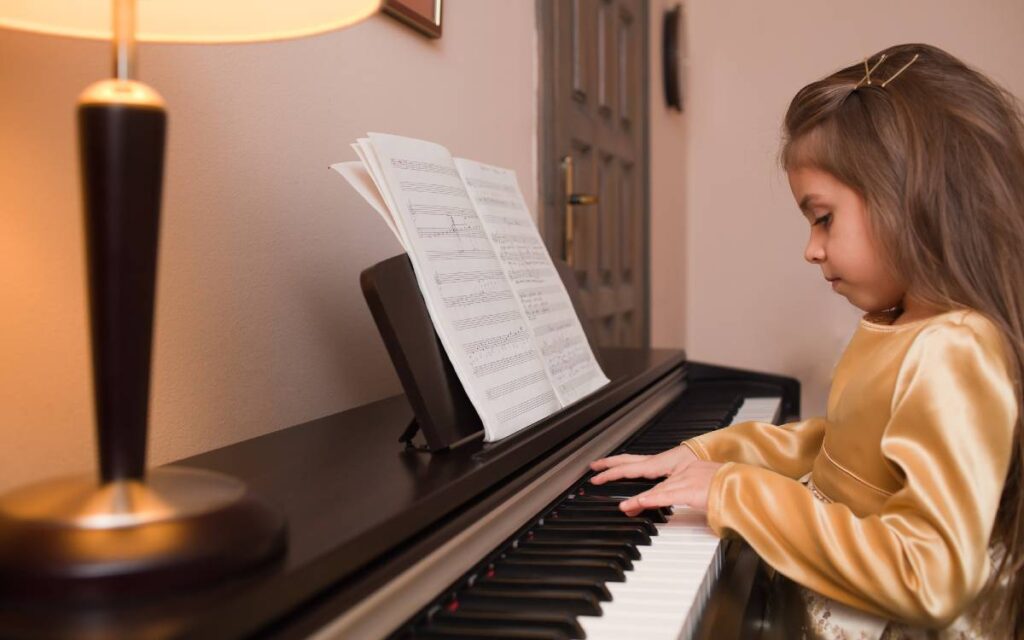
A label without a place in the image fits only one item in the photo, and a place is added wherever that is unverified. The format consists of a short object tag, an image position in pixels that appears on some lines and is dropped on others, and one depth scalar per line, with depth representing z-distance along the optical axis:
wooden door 2.85
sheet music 1.20
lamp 0.61
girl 1.09
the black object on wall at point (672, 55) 4.38
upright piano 0.66
